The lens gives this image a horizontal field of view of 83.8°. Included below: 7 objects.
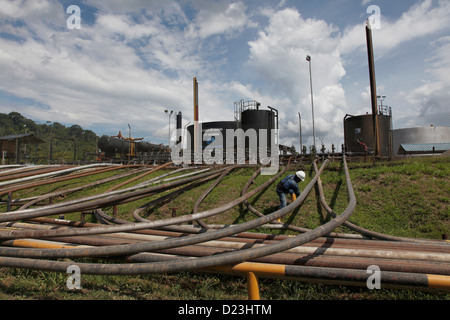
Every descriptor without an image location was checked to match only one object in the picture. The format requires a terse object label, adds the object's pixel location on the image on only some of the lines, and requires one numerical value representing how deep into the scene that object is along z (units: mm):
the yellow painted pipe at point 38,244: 3596
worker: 6714
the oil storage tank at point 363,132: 22859
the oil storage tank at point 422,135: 38688
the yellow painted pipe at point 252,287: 2490
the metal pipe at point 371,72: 13775
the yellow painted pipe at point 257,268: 2693
